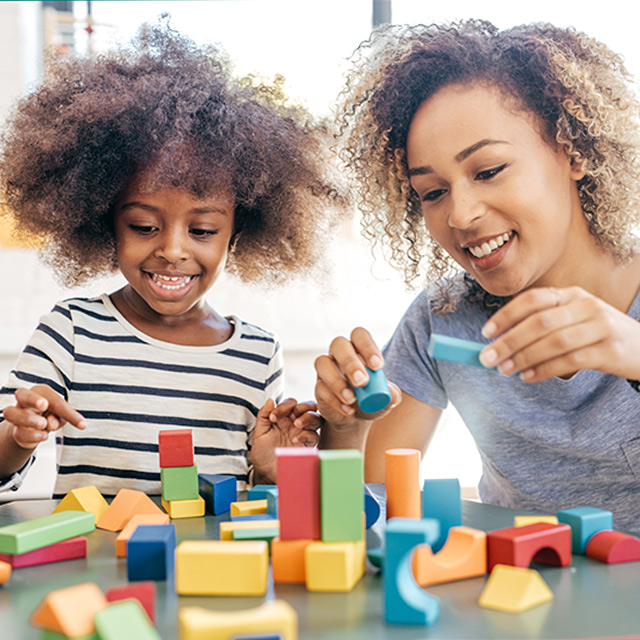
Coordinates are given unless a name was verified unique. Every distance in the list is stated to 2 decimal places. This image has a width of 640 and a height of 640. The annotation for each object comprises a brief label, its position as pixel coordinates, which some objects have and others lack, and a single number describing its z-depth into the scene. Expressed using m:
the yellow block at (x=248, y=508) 0.84
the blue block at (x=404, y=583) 0.54
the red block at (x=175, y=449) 0.90
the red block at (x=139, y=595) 0.55
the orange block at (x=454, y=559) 0.63
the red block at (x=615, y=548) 0.68
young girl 1.14
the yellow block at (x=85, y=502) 0.86
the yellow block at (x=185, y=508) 0.89
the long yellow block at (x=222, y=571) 0.59
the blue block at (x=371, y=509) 0.81
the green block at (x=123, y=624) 0.47
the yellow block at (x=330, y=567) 0.60
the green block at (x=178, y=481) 0.90
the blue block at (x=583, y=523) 0.71
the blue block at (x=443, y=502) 0.74
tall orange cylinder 0.75
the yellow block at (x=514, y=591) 0.57
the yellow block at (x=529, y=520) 0.74
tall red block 0.62
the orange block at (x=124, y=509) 0.83
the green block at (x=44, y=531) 0.68
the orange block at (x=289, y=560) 0.63
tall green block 0.61
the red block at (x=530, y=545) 0.64
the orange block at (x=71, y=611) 0.50
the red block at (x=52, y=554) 0.69
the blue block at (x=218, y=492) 0.90
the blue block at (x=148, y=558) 0.64
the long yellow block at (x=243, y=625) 0.46
